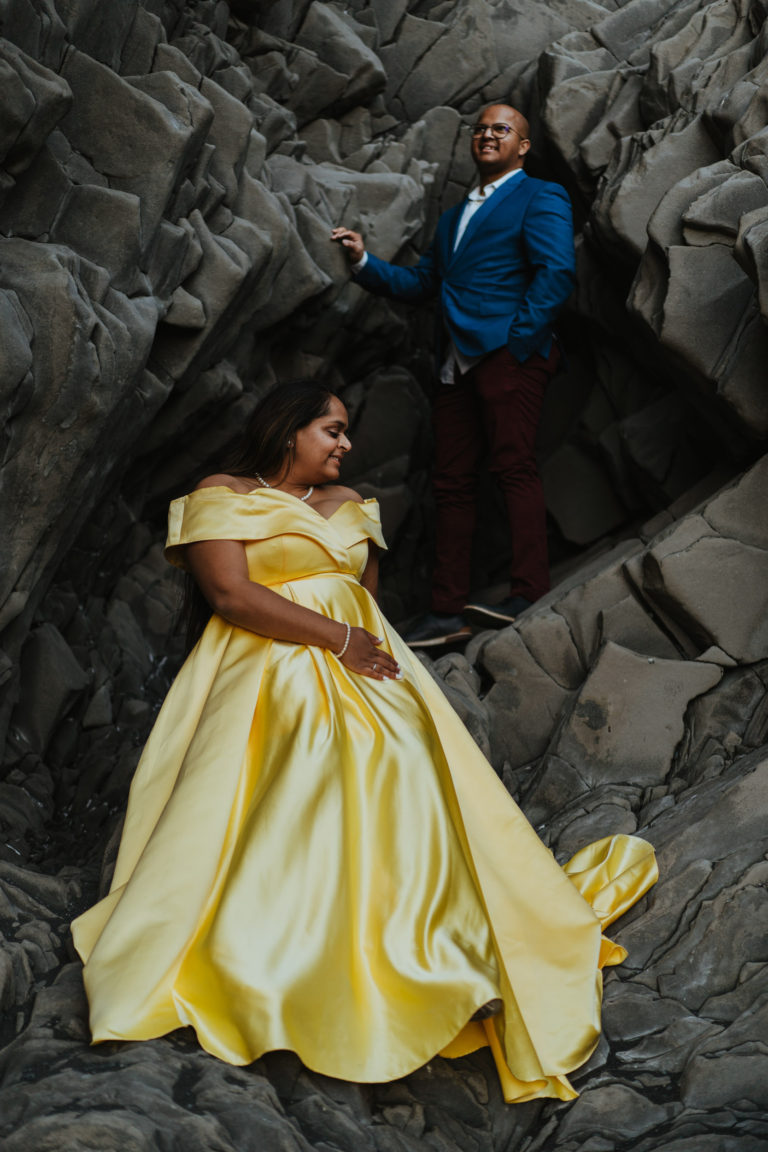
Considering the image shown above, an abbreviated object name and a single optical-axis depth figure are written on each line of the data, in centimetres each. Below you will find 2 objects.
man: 519
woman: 251
